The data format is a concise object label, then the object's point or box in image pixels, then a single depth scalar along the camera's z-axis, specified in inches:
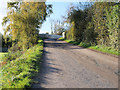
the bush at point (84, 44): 781.2
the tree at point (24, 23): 834.8
